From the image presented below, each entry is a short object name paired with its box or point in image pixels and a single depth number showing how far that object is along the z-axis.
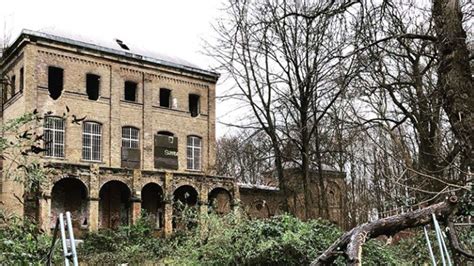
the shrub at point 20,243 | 5.31
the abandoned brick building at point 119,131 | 29.05
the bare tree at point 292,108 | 22.48
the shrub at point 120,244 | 20.47
